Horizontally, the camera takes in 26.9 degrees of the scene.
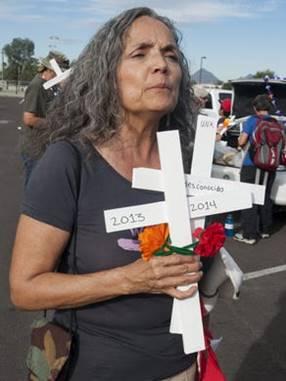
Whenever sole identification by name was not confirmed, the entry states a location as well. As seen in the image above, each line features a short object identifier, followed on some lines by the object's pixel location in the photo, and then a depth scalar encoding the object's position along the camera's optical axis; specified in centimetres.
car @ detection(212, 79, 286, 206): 767
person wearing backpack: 678
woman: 159
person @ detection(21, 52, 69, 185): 618
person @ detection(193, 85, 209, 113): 829
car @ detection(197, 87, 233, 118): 1249
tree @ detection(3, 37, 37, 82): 7956
